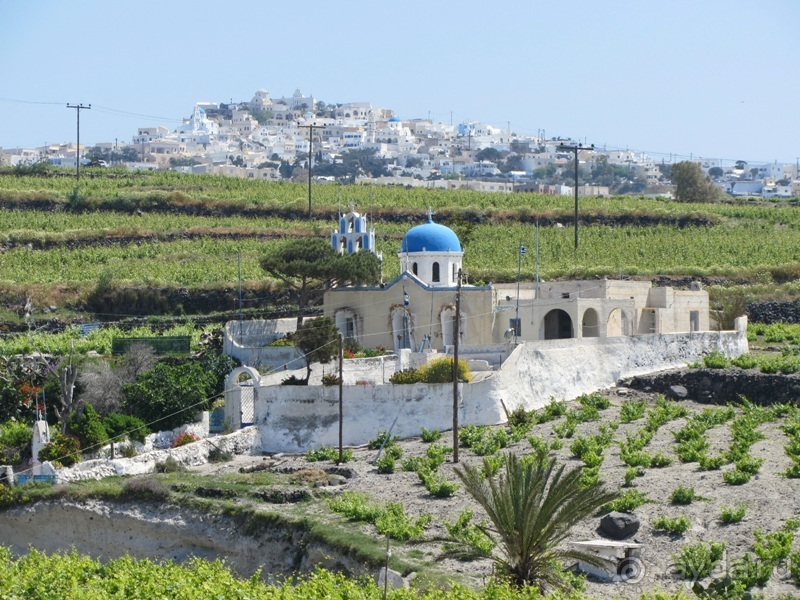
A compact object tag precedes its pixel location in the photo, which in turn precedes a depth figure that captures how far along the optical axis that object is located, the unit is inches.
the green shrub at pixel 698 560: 1311.5
